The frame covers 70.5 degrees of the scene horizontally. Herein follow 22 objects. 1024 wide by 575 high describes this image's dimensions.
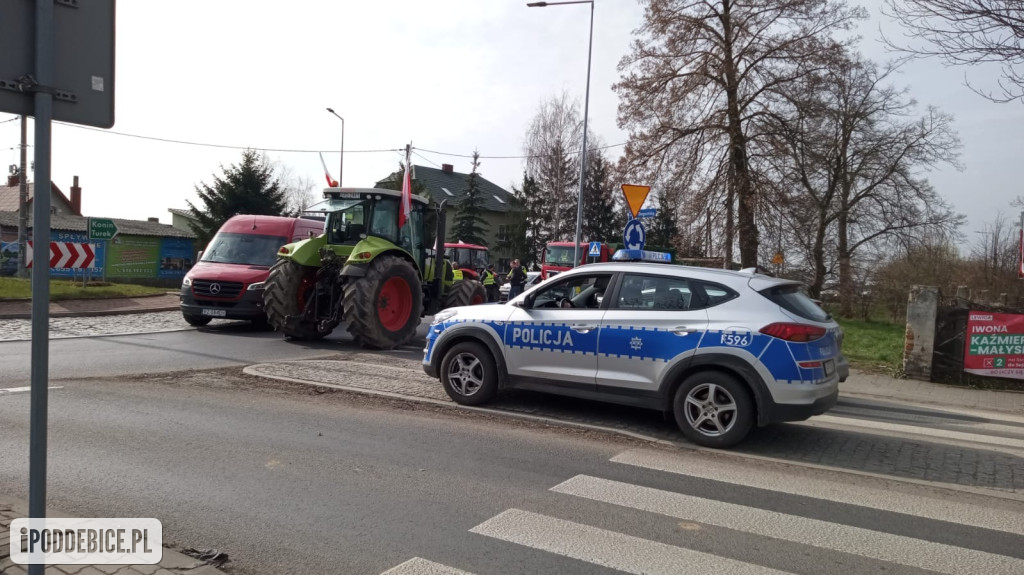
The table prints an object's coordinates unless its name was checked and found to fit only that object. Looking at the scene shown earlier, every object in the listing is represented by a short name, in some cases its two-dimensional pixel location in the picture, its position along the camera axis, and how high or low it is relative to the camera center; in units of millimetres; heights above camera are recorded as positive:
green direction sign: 22141 +7
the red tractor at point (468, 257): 27984 -367
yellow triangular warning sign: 12906 +1081
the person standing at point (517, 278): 24109 -936
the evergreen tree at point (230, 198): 38906 +2002
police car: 6551 -894
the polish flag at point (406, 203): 13852 +784
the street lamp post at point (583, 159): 24244 +3184
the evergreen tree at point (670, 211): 24969 +1631
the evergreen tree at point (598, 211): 51219 +3124
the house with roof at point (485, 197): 54656 +4001
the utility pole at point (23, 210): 22984 +463
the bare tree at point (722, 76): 22938 +5957
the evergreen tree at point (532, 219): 49969 +2194
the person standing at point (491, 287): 22841 -1216
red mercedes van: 15422 -739
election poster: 12023 -1203
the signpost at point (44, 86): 2807 +562
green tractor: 12930 -575
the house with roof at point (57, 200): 53094 +2029
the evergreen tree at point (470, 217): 51438 +2164
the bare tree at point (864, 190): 32450 +3714
